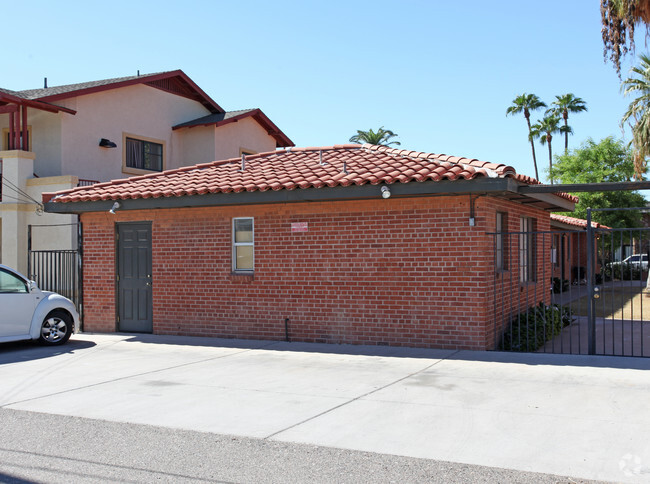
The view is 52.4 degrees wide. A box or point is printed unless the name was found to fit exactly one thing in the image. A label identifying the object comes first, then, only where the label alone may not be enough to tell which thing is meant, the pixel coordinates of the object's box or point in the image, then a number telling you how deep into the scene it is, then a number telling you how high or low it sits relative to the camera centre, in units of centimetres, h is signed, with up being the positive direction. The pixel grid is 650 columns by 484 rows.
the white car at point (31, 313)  1096 -112
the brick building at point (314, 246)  1040 -3
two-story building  1914 +383
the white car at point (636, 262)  3033 -100
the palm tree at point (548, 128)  5159 +896
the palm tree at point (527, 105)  5241 +1091
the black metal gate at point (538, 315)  1048 -135
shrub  1087 -155
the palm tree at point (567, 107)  5119 +1046
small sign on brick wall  1165 +32
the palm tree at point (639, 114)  2223 +437
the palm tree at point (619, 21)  1333 +455
